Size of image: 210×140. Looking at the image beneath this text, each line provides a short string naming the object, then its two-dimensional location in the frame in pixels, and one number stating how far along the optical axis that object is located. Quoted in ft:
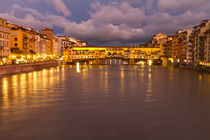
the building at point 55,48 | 468.75
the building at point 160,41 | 459.52
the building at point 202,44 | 214.98
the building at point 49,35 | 433.11
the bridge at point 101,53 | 443.16
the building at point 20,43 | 268.80
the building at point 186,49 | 289.00
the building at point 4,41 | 212.43
